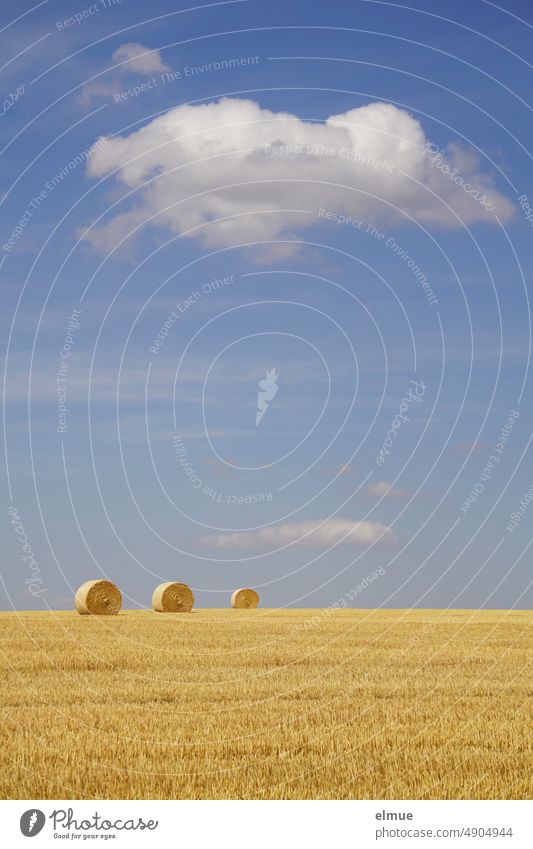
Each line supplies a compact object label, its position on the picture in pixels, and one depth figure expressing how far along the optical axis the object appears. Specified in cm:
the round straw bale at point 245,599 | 5228
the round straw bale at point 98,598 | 4103
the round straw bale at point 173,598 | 4428
